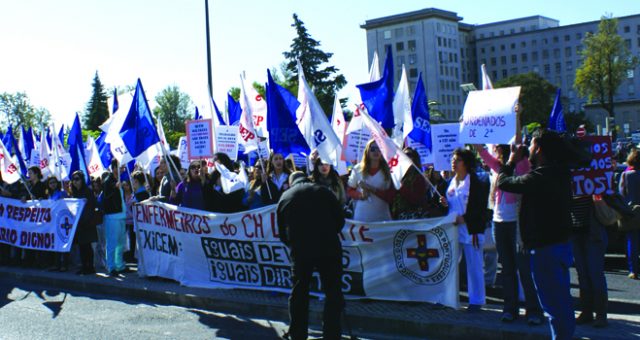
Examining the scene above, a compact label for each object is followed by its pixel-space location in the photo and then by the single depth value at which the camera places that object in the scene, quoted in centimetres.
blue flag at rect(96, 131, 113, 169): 1794
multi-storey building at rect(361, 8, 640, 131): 13162
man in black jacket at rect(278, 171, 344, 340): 705
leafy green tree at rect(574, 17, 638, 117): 7144
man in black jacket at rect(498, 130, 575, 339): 584
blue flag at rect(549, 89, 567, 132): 1289
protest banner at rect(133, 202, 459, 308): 814
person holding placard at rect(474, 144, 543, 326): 731
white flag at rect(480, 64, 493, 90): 950
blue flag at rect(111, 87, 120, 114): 1490
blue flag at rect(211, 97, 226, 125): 1660
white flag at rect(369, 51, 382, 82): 1256
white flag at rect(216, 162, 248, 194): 1044
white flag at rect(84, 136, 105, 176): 1466
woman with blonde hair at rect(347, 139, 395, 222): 834
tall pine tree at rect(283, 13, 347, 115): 5909
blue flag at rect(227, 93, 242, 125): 1659
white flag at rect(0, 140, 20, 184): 1488
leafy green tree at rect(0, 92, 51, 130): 8194
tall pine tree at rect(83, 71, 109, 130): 8794
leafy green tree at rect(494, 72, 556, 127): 9638
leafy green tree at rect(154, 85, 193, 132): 11506
